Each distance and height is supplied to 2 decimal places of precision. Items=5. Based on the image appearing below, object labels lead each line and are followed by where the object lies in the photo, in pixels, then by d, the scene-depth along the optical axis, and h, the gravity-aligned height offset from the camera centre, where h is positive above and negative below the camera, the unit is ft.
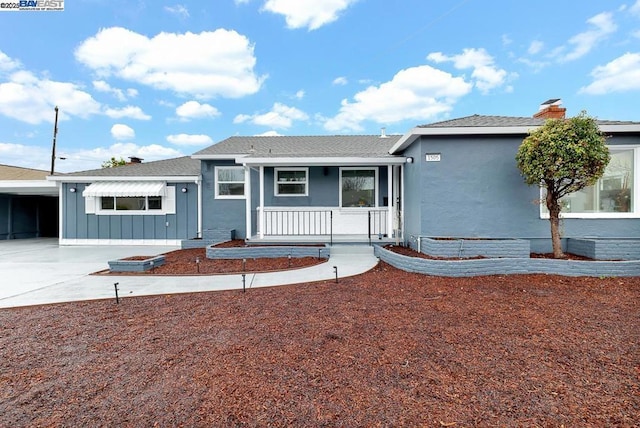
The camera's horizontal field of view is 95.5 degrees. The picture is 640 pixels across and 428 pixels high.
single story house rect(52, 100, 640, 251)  24.07 +2.36
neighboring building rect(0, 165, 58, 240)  43.16 +1.56
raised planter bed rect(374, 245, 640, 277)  19.56 -3.66
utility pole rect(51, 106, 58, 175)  67.92 +16.37
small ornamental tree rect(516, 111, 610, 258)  19.16 +3.98
